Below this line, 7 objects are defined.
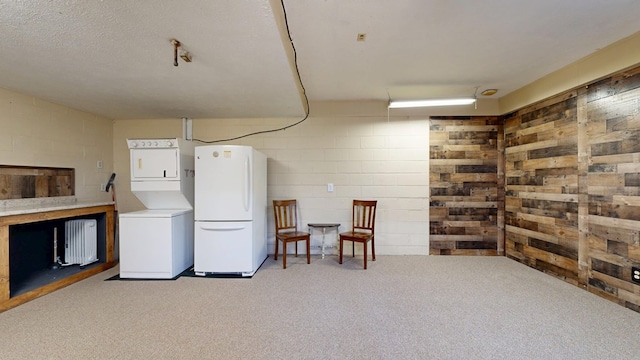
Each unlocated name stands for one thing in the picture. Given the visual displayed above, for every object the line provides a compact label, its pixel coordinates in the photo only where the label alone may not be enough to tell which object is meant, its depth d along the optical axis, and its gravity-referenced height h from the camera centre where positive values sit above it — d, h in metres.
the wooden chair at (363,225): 3.28 -0.67
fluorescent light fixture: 3.18 +1.00
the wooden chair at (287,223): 3.29 -0.66
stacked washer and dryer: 2.91 -0.40
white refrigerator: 3.00 -0.37
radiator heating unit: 3.15 -0.77
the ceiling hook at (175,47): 1.82 +1.01
